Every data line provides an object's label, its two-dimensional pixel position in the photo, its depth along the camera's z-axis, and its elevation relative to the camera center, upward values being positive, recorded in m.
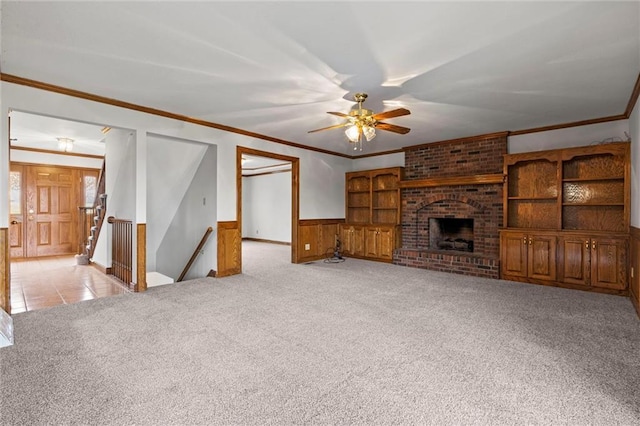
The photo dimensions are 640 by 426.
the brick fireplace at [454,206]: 5.62 +0.11
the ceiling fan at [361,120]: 3.70 +1.08
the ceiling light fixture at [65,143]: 6.14 +1.32
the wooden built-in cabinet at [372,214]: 6.80 -0.06
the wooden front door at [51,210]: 7.13 +0.03
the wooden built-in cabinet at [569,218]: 4.33 -0.09
